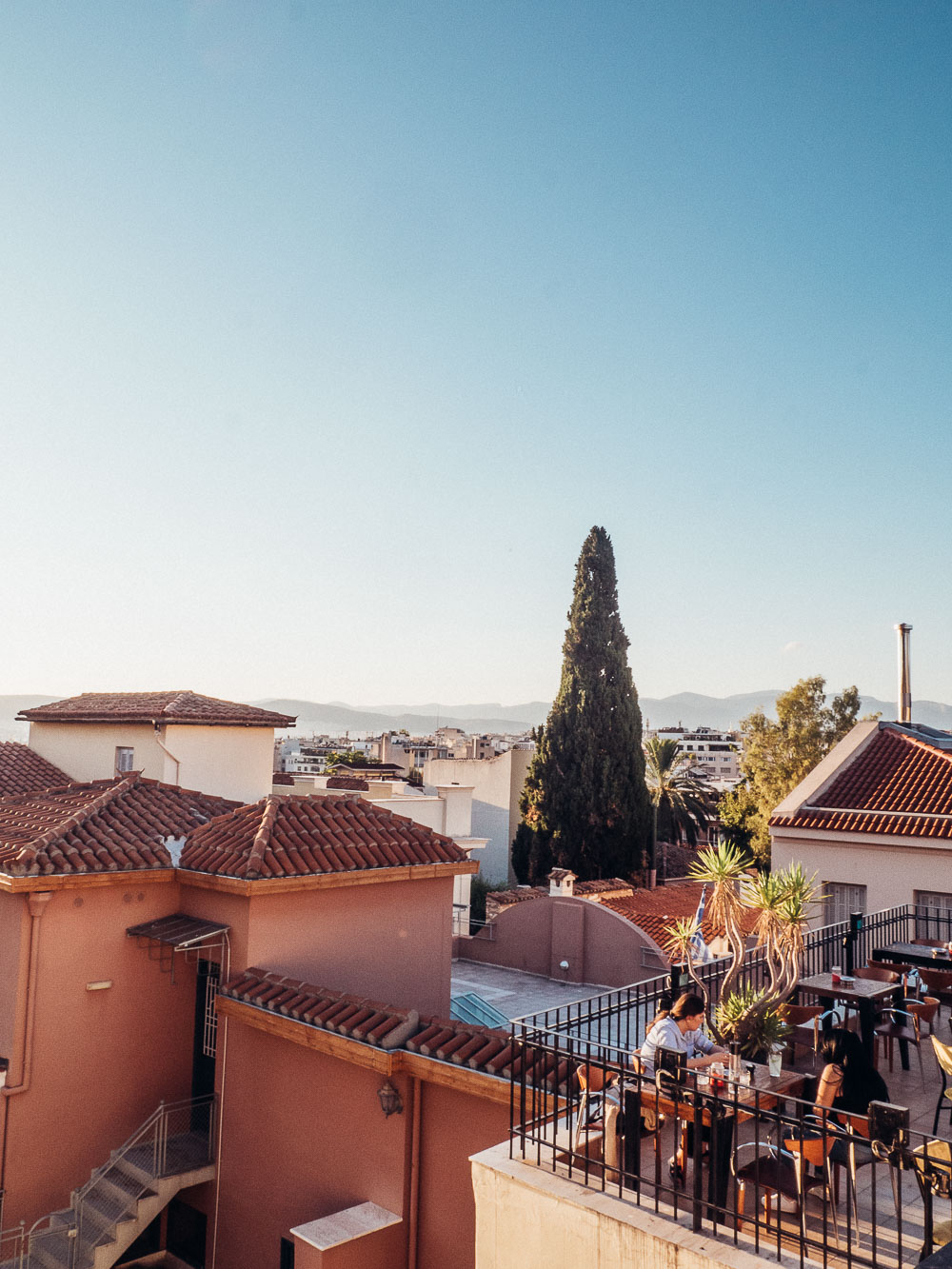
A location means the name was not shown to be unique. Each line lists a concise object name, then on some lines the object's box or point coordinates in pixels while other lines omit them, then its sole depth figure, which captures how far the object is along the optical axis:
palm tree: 46.34
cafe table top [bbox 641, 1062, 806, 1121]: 5.82
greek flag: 10.85
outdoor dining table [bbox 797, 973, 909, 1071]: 8.11
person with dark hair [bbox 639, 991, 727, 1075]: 6.61
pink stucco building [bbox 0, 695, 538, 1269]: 8.85
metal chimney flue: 24.67
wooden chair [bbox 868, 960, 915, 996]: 10.19
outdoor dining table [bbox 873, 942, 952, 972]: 11.22
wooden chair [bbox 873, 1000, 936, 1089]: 8.81
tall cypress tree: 36.38
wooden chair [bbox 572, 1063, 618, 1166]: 5.99
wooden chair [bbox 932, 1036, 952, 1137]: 5.84
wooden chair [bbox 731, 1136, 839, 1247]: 5.00
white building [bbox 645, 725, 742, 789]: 156.75
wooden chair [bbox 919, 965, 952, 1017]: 10.21
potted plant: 7.07
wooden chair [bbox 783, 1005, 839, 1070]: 8.90
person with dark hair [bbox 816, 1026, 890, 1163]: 6.59
